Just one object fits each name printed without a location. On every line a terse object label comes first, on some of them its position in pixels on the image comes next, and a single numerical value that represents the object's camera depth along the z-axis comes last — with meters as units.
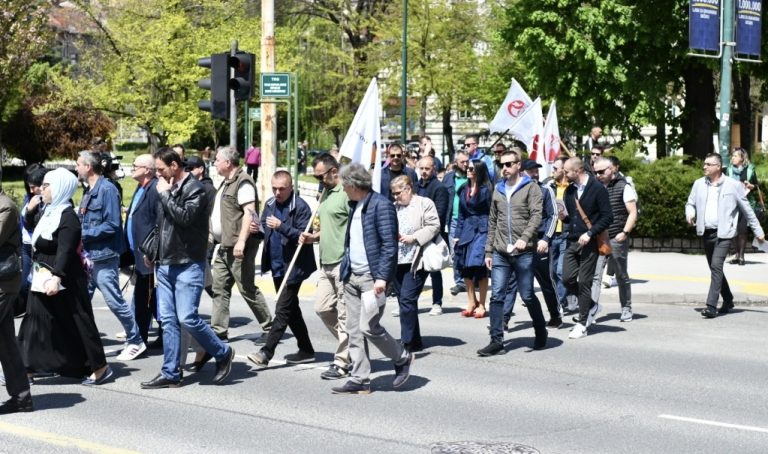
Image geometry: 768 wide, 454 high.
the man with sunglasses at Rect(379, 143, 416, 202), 13.75
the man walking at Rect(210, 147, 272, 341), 10.74
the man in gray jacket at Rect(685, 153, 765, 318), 13.62
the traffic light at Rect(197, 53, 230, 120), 16.09
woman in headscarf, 9.33
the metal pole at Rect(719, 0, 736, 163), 18.38
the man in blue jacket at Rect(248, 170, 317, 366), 10.20
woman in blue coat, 13.34
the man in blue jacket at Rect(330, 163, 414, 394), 9.08
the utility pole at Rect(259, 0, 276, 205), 18.50
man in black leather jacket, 9.07
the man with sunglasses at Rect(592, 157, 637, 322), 13.29
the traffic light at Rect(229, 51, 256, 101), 16.27
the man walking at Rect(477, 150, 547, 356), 11.02
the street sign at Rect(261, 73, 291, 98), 17.38
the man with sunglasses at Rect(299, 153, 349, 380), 9.92
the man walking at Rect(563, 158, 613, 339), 12.08
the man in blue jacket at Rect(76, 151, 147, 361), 10.43
